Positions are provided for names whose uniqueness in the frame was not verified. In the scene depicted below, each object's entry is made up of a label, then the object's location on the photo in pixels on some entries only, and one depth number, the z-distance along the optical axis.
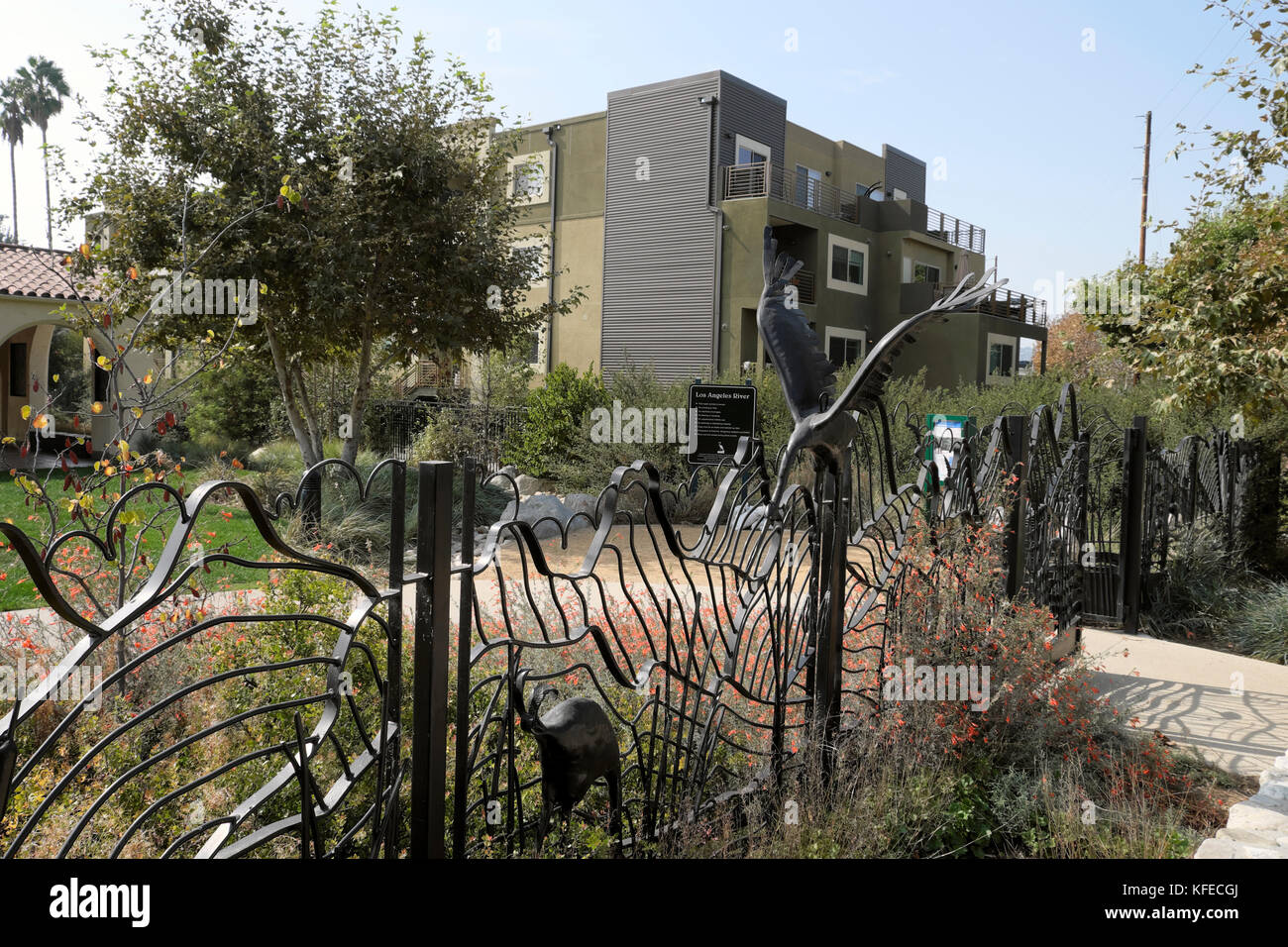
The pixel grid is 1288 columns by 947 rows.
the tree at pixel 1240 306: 7.62
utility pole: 24.95
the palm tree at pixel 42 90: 44.91
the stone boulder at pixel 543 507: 11.06
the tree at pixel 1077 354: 18.72
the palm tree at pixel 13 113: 44.72
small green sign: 9.52
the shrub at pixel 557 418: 14.79
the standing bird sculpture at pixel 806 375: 3.14
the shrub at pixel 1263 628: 6.75
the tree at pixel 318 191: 10.25
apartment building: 21.33
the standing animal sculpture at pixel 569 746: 2.35
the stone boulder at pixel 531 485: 14.57
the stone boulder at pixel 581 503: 11.99
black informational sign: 12.70
